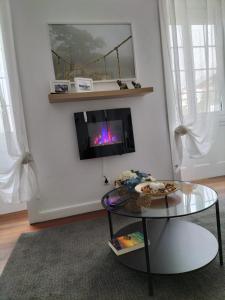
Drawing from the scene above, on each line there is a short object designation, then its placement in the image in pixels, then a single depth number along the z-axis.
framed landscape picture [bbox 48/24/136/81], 2.52
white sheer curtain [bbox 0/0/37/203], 2.33
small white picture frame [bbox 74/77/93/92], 2.47
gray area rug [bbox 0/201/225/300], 1.40
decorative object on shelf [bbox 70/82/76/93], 2.55
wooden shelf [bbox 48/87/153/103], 2.38
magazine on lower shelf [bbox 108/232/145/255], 1.63
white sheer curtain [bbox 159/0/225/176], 2.78
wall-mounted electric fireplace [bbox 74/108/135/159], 2.62
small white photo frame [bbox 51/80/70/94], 2.45
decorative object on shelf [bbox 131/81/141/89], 2.62
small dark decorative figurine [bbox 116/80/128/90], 2.59
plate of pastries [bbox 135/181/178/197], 1.61
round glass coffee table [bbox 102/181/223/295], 1.43
